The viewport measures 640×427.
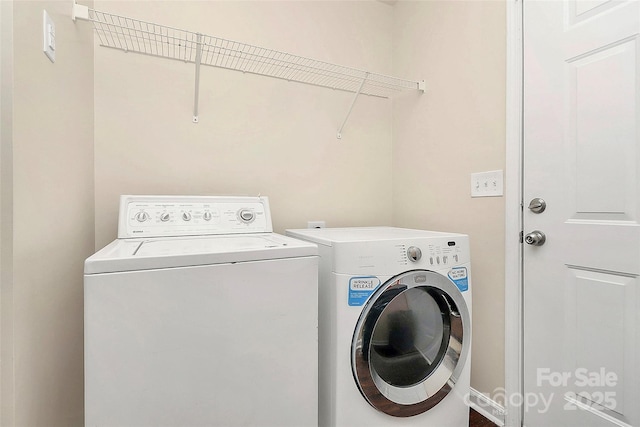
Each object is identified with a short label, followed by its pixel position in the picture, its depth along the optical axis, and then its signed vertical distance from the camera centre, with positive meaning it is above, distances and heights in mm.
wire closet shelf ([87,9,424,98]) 1499 +844
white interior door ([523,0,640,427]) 1103 -2
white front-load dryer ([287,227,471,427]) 1174 -480
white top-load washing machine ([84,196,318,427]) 834 -362
